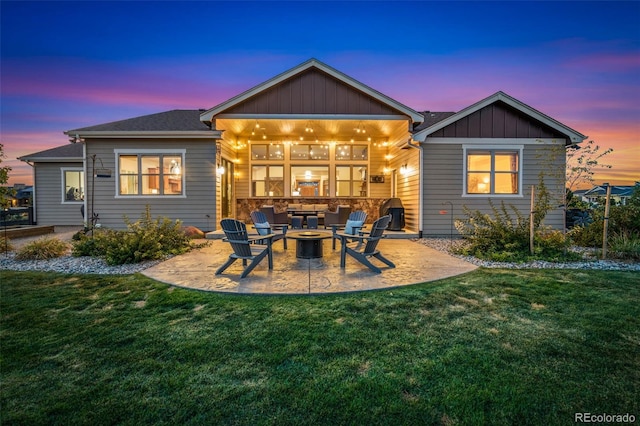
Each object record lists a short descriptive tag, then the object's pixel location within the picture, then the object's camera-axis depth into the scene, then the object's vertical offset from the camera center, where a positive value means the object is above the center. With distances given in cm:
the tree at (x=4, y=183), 622 +37
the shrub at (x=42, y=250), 612 -104
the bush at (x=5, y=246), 686 -107
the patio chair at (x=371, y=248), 496 -80
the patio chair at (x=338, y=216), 1082 -49
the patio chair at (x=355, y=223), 711 -51
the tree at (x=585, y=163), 606 +85
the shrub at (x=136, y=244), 574 -91
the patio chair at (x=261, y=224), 685 -53
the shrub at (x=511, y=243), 606 -87
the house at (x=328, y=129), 920 +177
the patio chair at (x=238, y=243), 458 -64
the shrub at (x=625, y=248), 596 -89
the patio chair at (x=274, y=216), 1080 -51
